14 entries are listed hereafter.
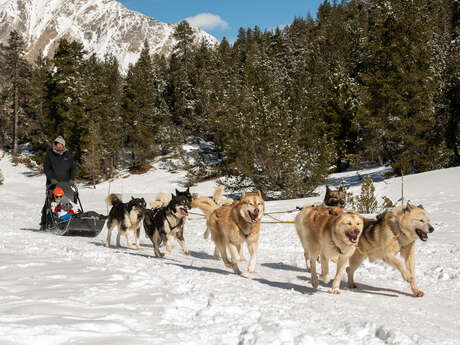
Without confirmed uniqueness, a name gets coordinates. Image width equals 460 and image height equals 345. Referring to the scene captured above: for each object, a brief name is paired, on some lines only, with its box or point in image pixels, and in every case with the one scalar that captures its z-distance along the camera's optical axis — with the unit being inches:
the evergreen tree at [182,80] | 1757.5
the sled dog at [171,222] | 290.4
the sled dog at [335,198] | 277.0
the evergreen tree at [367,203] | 448.1
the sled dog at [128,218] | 314.0
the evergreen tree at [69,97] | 1472.7
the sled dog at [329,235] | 174.9
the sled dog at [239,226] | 215.3
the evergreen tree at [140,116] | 1582.2
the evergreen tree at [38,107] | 1675.7
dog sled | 342.3
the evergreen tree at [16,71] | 1755.7
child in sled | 353.4
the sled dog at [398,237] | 188.2
